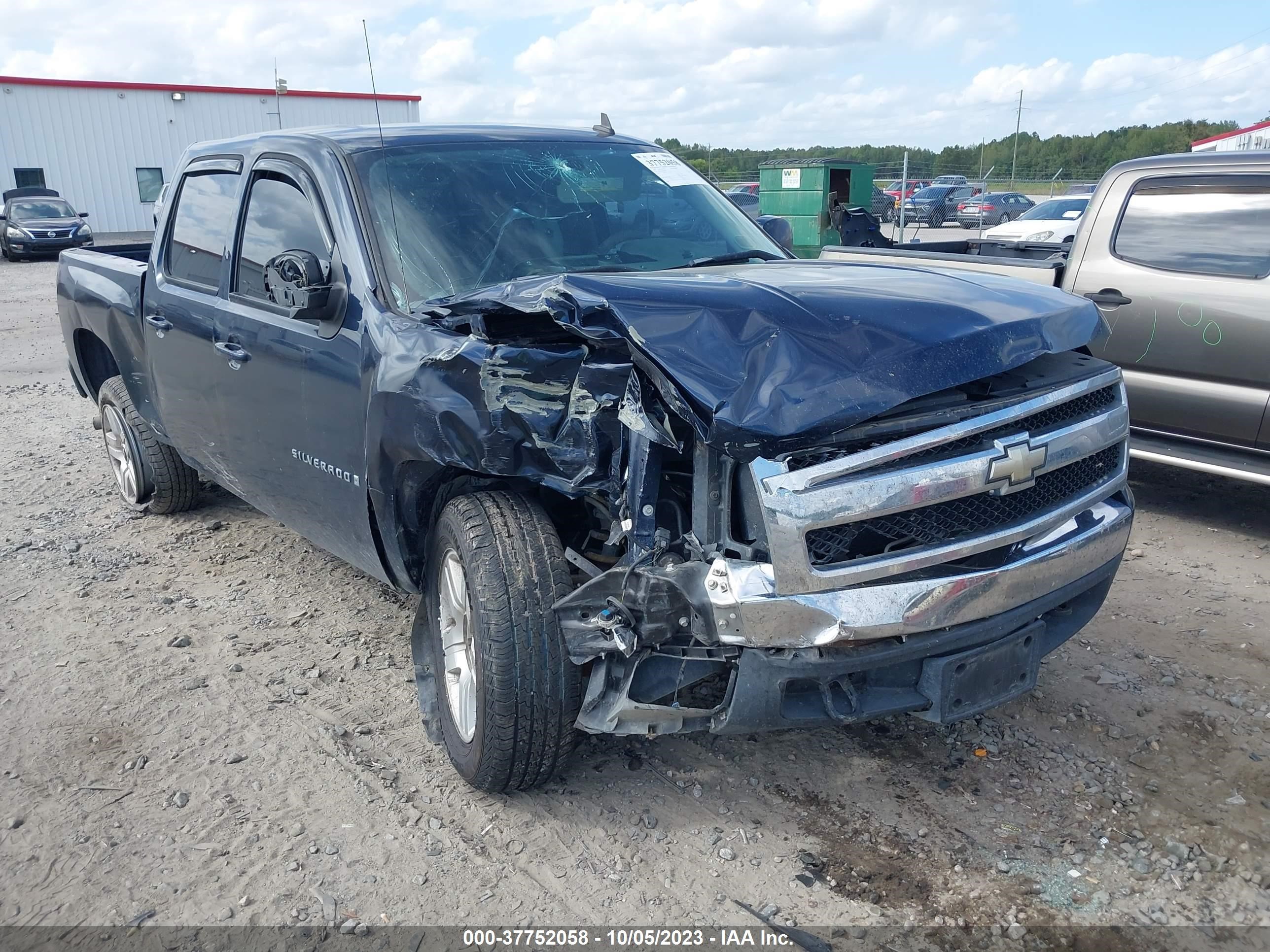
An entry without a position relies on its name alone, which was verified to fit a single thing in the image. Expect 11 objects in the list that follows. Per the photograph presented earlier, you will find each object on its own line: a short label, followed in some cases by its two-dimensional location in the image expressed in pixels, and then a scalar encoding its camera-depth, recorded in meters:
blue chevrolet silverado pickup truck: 2.44
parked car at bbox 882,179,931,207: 32.81
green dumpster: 16.11
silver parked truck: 4.96
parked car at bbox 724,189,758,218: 22.85
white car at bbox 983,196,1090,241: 16.30
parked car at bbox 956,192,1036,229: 29.77
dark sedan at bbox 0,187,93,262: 23.48
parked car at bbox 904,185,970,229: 28.39
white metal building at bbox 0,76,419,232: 31.58
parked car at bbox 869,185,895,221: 24.27
